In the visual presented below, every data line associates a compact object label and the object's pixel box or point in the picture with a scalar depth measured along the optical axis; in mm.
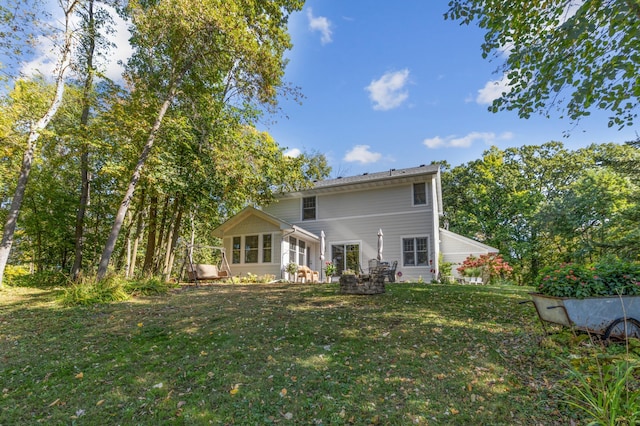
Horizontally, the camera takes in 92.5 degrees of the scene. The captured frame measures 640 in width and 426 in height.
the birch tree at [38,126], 8906
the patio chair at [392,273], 12836
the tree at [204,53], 10203
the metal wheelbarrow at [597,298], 3879
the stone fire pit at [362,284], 8555
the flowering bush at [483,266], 15430
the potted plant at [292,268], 14164
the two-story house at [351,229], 14391
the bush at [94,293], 7667
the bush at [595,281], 3996
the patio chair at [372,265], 9882
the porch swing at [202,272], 11688
